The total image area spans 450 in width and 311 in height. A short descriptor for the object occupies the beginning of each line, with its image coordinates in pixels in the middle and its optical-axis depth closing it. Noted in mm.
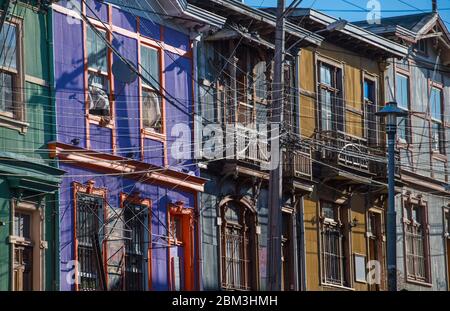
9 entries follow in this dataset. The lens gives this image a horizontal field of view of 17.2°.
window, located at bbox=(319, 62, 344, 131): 42219
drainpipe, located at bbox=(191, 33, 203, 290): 35781
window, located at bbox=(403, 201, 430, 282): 45500
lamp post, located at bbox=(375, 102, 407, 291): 31312
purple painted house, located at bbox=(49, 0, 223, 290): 32000
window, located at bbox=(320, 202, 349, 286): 41438
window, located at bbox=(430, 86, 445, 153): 47719
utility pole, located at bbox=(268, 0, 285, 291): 32906
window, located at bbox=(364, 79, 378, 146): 44344
